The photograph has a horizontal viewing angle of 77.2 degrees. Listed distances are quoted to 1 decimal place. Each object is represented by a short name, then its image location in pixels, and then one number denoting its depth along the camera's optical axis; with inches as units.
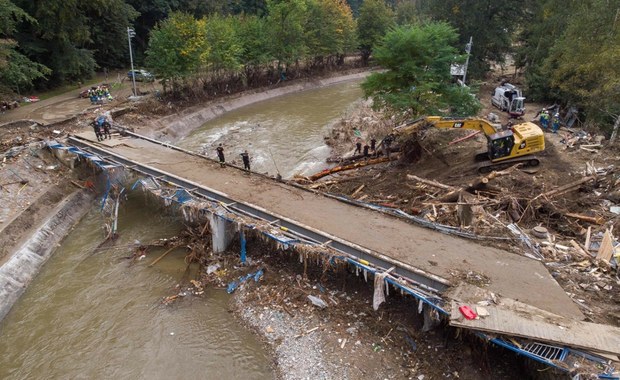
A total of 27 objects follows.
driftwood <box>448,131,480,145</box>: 923.3
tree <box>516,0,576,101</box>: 1353.3
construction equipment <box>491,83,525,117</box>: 1179.1
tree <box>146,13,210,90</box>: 1280.8
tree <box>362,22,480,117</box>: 799.7
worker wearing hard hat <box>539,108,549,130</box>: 1054.4
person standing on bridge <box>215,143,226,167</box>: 770.1
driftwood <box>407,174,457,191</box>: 672.7
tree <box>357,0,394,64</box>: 2377.0
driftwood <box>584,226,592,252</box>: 504.9
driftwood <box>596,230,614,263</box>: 467.2
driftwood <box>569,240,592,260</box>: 482.4
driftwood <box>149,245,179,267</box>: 617.1
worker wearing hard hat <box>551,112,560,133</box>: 1024.3
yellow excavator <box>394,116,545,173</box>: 729.6
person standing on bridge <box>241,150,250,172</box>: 753.0
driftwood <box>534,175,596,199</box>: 629.5
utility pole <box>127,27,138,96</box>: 1148.2
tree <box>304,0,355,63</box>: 1990.9
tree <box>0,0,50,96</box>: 877.8
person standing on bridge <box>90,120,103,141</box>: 907.1
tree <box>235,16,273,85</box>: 1646.2
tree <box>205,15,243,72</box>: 1421.0
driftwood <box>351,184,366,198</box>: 742.9
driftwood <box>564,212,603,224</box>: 562.3
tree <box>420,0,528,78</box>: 1494.8
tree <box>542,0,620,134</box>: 875.4
